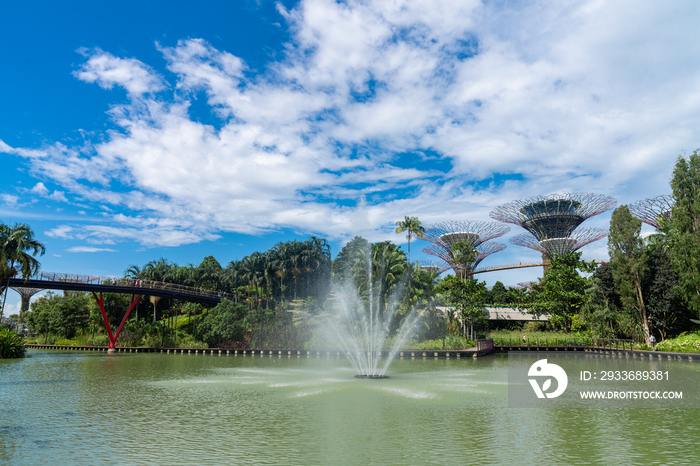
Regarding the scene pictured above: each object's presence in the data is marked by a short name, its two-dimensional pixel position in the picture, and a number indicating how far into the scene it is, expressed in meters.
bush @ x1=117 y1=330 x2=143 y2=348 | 59.53
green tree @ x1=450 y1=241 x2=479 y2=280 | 53.17
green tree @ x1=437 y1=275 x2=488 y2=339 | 48.28
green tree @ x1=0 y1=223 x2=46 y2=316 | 45.82
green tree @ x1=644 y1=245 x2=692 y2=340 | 46.91
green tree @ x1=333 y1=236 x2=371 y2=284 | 58.68
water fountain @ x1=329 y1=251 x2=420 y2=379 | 49.62
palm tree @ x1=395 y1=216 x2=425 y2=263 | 66.69
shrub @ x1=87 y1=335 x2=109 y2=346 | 61.91
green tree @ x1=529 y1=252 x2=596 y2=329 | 57.78
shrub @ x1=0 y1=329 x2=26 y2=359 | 39.94
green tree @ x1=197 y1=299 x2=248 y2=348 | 53.41
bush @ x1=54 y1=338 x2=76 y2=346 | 64.59
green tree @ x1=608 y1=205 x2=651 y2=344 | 48.50
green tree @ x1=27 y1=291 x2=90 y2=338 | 68.31
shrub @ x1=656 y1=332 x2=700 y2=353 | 38.97
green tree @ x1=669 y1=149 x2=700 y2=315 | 41.59
